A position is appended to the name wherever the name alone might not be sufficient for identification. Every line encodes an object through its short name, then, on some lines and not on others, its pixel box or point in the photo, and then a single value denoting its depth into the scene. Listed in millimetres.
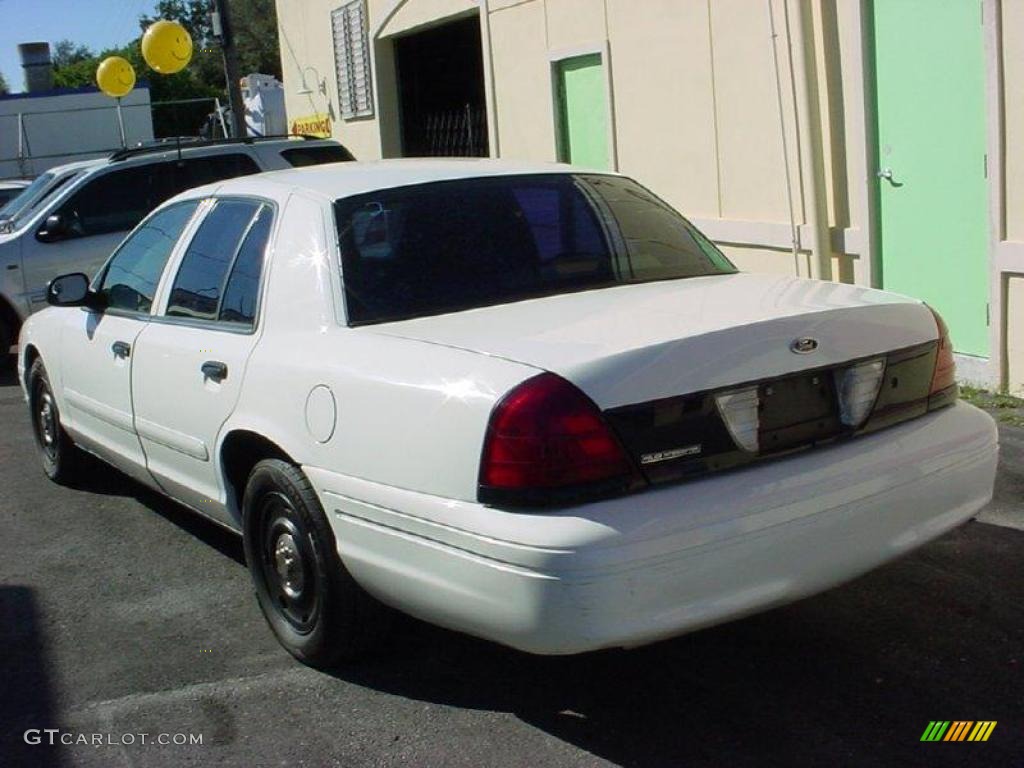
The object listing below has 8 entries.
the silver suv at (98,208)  11164
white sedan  3297
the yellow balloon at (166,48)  15945
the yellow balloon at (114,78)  18688
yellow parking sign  17172
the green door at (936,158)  7105
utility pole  17422
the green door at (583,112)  10859
